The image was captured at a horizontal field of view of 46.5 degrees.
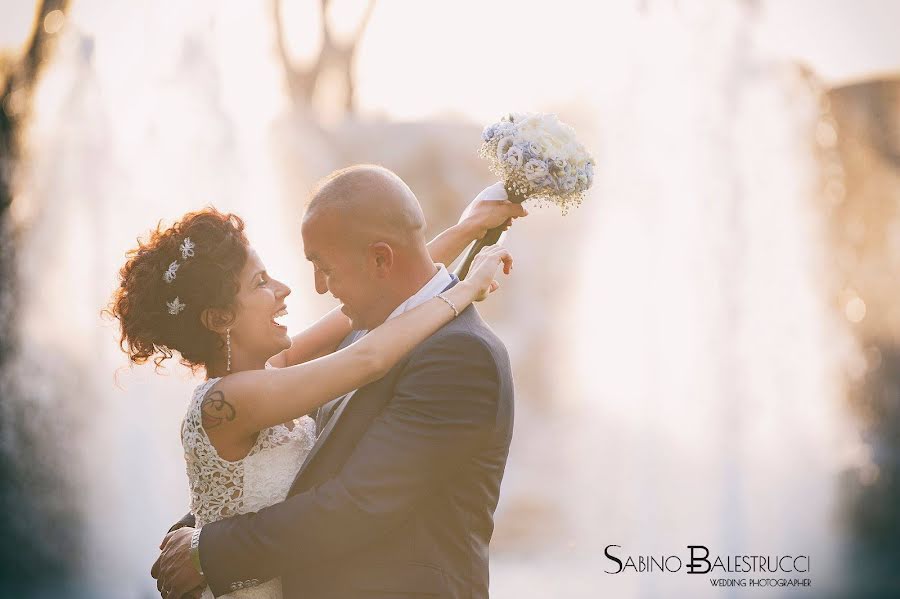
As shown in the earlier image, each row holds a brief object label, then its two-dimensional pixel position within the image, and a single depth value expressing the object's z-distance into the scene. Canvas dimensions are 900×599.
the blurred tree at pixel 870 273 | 14.76
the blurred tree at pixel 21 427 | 12.73
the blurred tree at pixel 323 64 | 20.45
